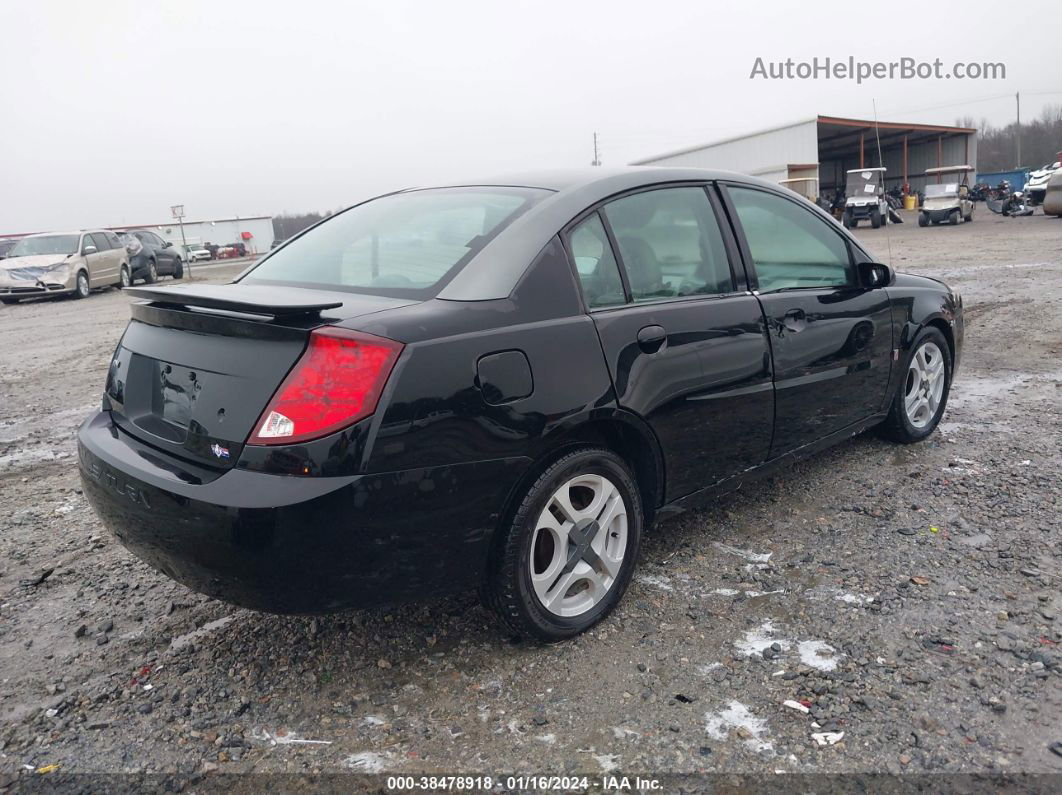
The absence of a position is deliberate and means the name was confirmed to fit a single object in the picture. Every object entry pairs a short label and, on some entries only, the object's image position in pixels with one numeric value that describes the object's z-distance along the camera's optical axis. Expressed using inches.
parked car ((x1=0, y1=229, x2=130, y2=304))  711.7
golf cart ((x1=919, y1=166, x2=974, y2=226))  1162.0
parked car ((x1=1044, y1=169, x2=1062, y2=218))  984.7
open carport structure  1510.8
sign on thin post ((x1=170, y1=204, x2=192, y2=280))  965.8
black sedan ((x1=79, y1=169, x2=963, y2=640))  88.2
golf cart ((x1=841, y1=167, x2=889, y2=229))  1214.3
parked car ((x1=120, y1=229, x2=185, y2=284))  887.7
